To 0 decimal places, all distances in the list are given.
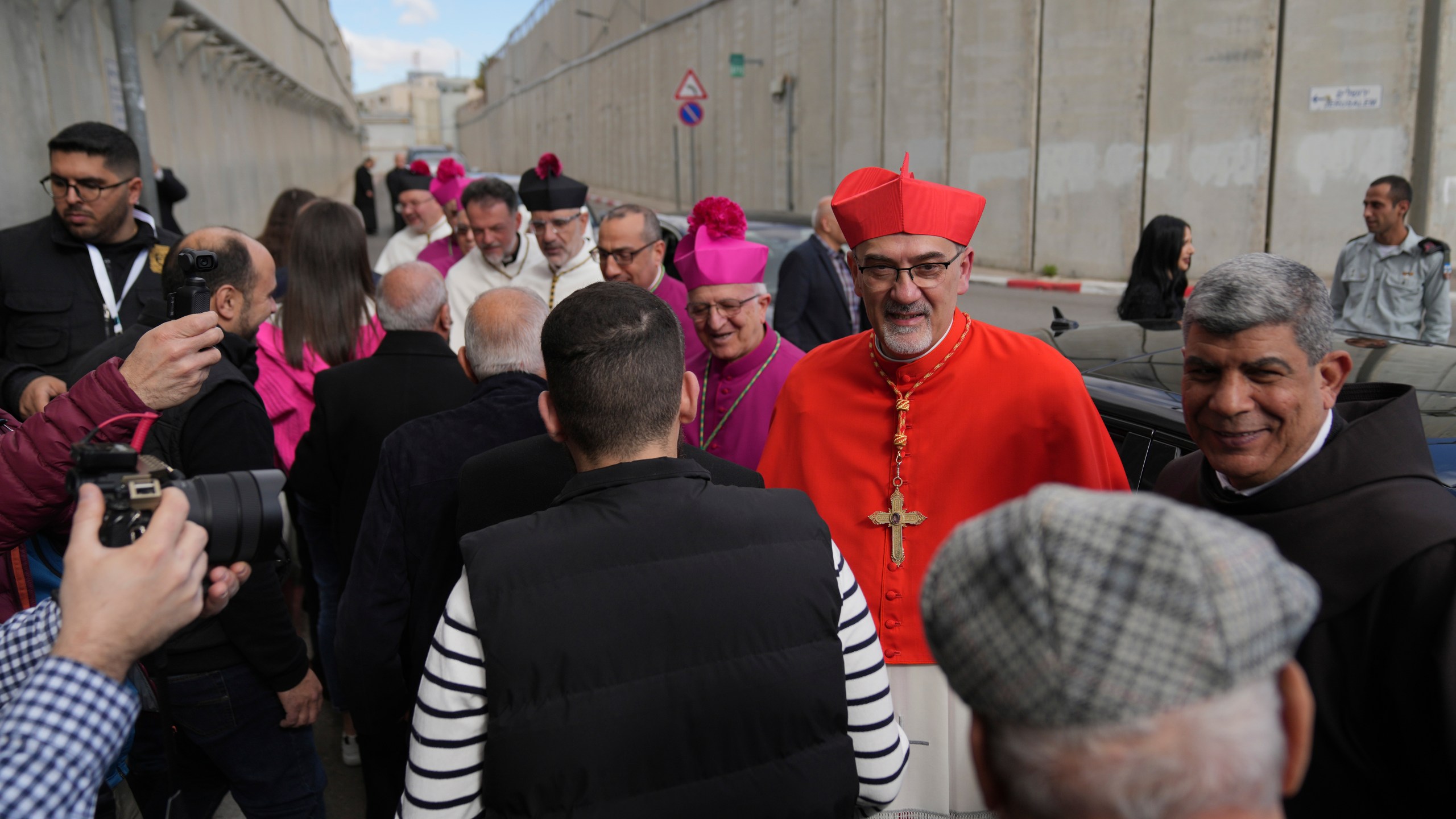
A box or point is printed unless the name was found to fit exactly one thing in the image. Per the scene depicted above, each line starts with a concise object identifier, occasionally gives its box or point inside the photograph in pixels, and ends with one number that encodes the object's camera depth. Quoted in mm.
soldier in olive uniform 6262
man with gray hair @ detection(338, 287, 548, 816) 2750
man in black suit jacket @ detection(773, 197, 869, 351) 6320
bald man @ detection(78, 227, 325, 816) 2607
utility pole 7055
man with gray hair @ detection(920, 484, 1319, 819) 870
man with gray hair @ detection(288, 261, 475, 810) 3426
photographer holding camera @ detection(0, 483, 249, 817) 1296
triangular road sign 18188
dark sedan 3207
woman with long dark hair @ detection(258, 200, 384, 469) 4352
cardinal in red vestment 2674
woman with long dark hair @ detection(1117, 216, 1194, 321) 5793
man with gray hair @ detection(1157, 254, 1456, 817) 1584
